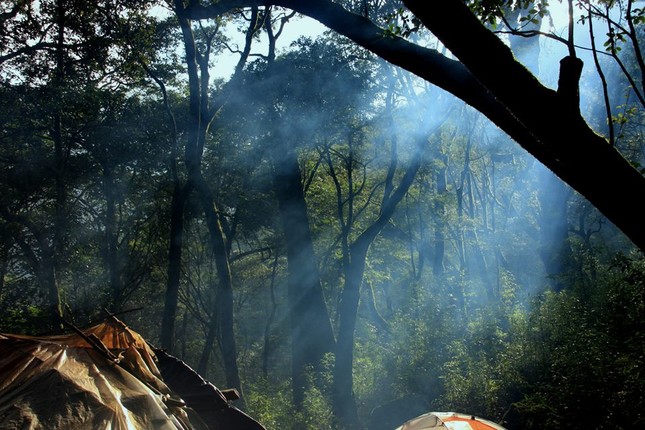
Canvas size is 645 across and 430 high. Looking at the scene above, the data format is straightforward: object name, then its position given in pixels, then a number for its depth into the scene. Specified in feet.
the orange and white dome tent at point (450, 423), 32.14
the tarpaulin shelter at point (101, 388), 18.51
